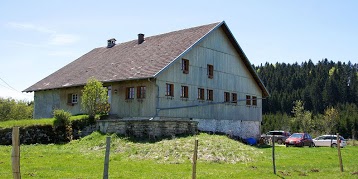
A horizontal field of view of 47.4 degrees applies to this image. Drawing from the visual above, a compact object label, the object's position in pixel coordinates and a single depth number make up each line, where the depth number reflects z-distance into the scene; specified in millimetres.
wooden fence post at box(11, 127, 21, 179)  8141
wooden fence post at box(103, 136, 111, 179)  9836
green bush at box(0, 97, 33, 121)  62138
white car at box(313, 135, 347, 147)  40275
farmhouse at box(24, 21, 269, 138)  30750
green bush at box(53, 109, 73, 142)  28845
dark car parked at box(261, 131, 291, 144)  45444
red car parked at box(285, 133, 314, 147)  37594
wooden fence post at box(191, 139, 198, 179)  11492
